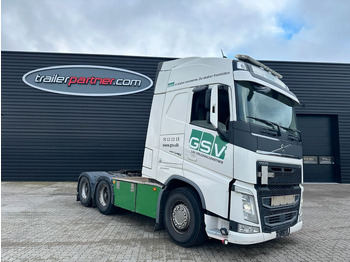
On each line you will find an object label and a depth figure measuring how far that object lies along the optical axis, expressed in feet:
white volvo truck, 13.03
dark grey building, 44.39
